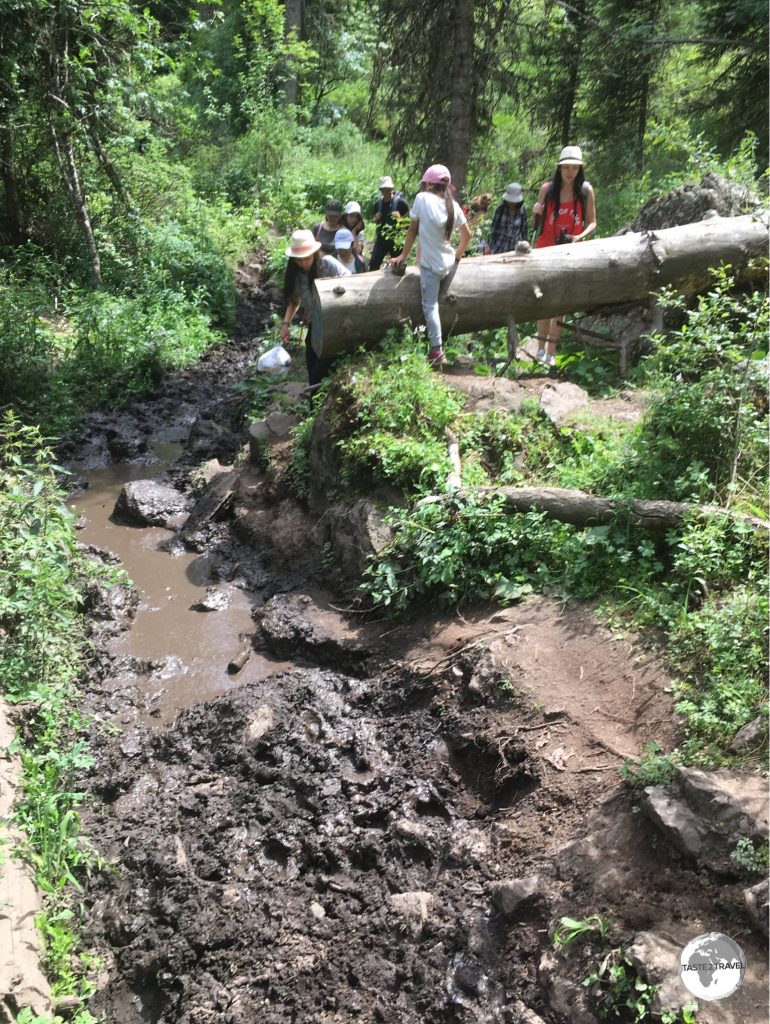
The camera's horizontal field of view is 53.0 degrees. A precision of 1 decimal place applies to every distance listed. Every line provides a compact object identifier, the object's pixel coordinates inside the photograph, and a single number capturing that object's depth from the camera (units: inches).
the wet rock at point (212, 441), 384.5
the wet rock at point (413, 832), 174.9
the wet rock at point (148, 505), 333.4
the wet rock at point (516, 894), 147.5
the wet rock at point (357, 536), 254.7
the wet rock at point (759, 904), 117.1
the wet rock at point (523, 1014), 130.8
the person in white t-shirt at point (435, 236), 282.7
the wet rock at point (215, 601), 280.4
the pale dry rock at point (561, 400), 283.3
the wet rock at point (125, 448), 395.5
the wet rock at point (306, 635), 241.1
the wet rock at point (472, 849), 165.5
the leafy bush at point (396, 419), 257.8
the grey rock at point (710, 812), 130.4
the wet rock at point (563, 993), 125.8
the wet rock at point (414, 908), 156.9
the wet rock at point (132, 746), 215.1
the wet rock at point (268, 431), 340.5
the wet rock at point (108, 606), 268.4
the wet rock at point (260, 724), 212.5
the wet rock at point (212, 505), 329.1
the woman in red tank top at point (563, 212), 323.0
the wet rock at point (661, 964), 116.3
